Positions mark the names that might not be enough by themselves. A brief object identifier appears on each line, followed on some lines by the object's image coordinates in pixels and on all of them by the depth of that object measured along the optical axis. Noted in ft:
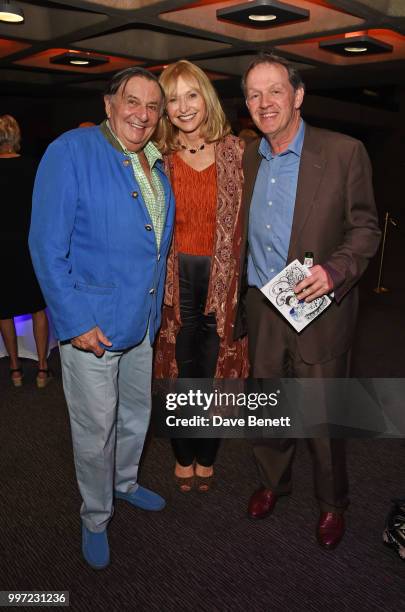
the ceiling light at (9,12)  20.71
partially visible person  12.15
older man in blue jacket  6.10
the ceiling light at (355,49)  27.77
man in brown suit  6.79
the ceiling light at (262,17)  22.38
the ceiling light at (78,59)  32.04
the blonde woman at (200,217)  7.42
